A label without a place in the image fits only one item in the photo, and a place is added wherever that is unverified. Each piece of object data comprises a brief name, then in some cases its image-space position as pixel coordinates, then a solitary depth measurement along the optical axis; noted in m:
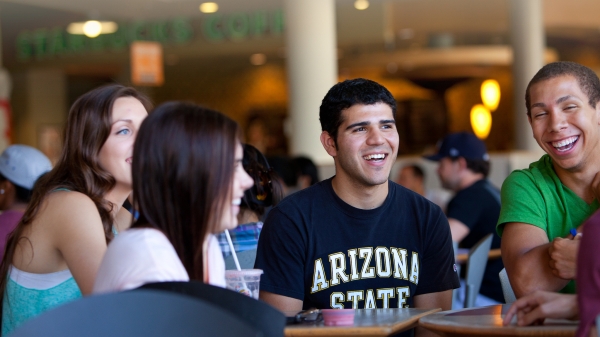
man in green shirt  2.30
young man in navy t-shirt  2.43
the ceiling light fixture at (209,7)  9.13
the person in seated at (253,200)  3.13
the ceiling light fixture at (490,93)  11.66
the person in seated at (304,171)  5.81
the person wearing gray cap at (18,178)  3.70
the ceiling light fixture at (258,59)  12.47
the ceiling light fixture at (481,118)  12.12
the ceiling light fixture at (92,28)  10.09
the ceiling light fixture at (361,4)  9.18
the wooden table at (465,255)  4.32
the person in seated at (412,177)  6.86
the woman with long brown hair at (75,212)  1.98
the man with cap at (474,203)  4.39
